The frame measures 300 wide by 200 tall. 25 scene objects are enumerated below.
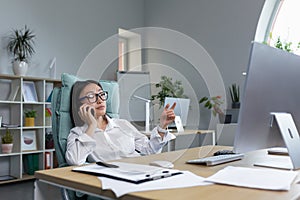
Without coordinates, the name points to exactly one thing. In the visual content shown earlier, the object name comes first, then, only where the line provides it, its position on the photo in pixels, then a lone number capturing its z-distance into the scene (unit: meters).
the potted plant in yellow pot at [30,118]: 3.60
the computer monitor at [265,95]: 0.98
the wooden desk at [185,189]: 0.73
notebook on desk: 0.87
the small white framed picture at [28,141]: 3.58
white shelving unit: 3.49
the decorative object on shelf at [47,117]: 3.78
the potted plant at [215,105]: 4.03
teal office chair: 1.58
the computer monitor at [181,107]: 3.40
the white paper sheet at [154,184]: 0.77
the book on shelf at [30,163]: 3.62
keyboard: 1.14
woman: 1.52
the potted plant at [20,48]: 3.54
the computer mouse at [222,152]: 1.39
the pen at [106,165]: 1.04
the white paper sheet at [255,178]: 0.82
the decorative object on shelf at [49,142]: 3.75
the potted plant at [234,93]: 4.03
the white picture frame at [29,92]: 3.62
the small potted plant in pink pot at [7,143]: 3.37
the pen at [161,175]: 0.88
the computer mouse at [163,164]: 1.08
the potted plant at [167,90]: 3.94
